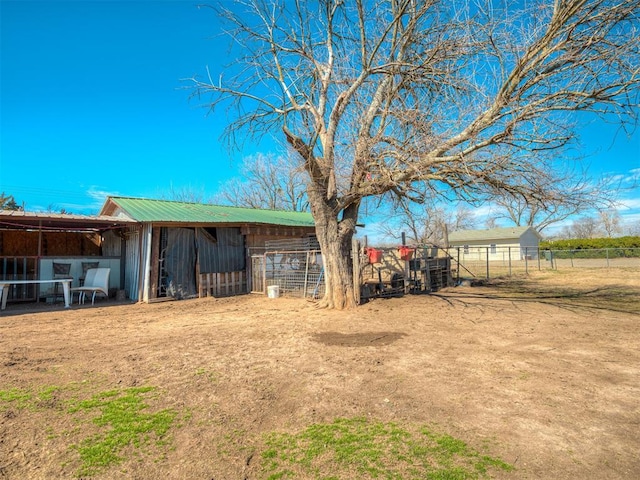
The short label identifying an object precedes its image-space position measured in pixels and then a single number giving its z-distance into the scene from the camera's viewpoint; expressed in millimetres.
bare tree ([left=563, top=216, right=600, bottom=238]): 71500
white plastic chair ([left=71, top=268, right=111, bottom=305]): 11062
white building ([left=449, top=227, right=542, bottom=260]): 40375
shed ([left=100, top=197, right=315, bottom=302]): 11602
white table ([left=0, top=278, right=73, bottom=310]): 9545
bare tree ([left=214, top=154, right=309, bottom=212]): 31311
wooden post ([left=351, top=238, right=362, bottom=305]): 9688
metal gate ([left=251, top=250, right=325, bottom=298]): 11486
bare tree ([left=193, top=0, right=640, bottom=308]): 6538
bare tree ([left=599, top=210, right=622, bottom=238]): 64812
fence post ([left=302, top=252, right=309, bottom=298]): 11378
